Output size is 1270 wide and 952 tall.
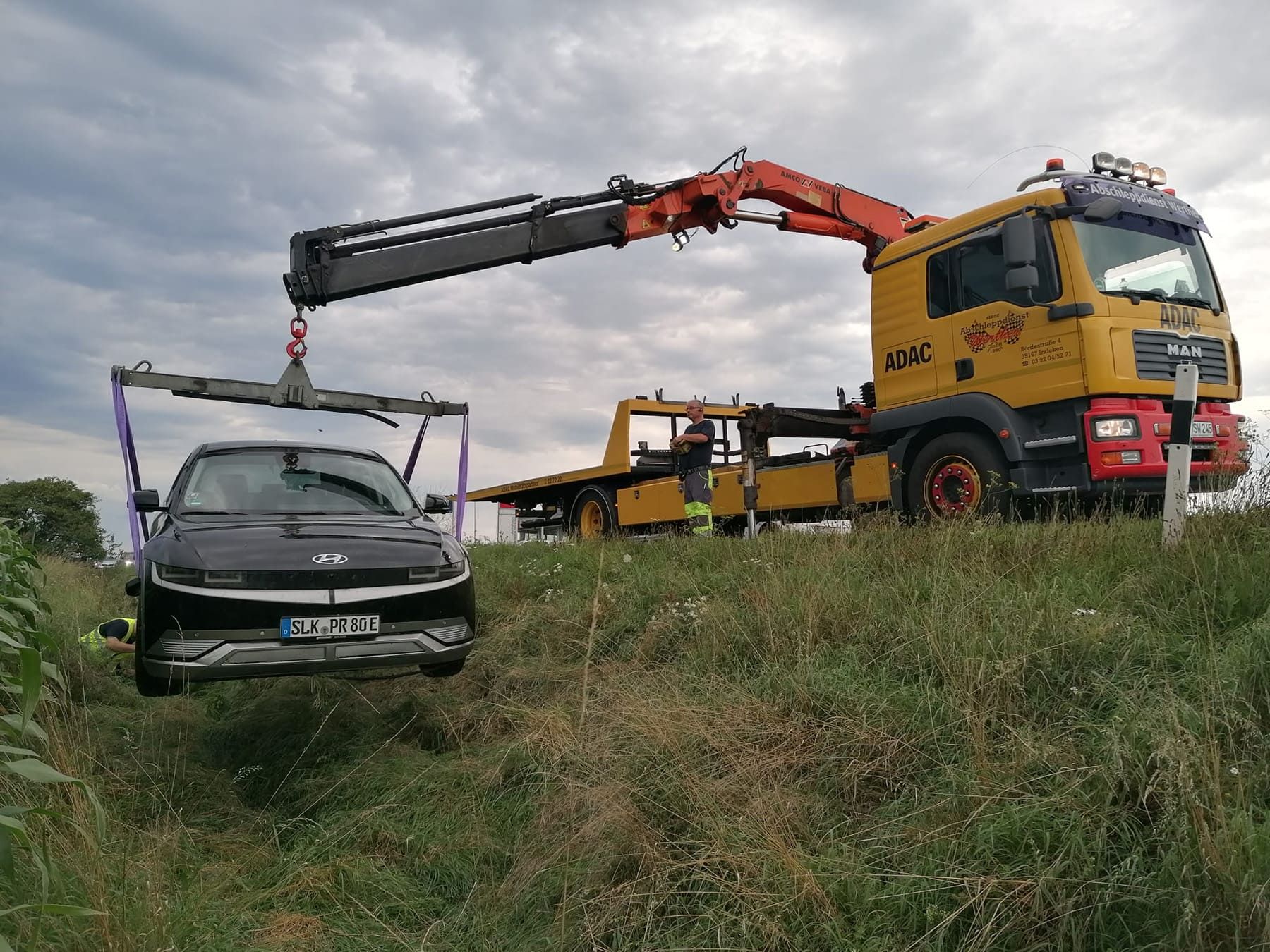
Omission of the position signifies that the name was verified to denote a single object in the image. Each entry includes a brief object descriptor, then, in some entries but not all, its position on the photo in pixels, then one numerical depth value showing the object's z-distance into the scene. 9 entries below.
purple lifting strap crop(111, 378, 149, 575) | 6.27
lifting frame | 6.17
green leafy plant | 1.62
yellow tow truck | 6.50
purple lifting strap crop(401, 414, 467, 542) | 7.52
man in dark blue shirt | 9.03
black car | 4.19
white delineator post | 4.88
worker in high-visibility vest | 5.36
